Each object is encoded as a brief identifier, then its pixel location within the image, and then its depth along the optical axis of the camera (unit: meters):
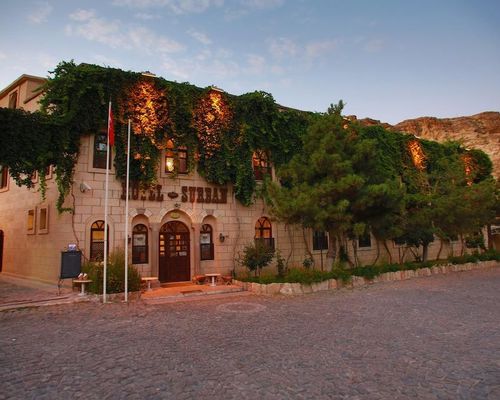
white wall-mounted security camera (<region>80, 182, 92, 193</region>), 13.56
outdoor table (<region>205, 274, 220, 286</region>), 14.52
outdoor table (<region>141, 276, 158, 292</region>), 13.22
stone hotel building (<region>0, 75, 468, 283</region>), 13.85
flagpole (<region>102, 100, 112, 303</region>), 10.95
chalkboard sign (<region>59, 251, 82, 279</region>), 12.20
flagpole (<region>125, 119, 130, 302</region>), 11.27
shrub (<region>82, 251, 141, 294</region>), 11.67
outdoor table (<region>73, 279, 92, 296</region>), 11.44
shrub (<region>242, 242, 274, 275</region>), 14.91
